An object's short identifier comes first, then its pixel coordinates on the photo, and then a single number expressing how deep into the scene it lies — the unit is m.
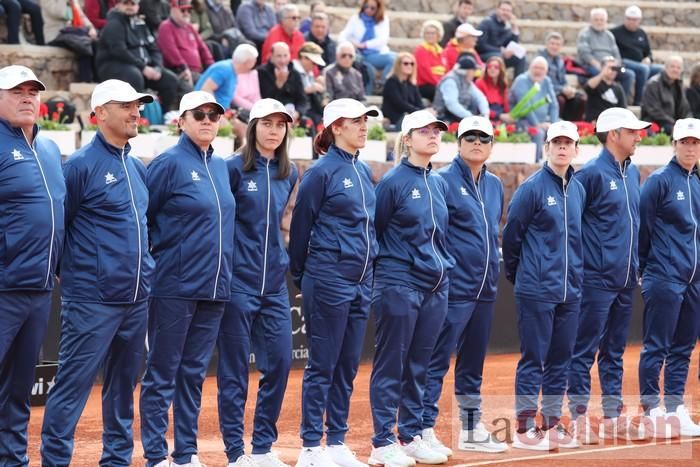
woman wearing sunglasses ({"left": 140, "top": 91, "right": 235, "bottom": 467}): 7.97
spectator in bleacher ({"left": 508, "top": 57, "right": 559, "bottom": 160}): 18.16
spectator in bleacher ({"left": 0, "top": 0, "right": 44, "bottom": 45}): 15.84
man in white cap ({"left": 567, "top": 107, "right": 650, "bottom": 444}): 10.08
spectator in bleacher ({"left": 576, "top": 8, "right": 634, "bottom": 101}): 20.92
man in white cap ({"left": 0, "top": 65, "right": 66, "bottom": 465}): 7.11
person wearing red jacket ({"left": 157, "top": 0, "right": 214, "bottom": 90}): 16.33
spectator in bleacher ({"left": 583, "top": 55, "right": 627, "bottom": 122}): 19.66
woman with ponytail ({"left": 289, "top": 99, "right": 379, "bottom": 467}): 8.62
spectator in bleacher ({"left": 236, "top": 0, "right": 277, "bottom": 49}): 17.83
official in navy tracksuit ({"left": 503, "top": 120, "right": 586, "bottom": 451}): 9.63
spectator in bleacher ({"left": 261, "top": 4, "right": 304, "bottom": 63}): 17.19
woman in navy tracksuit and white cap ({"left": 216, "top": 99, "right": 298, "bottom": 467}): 8.36
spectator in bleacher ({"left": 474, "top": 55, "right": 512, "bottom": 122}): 18.36
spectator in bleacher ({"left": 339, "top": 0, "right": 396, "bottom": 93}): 18.97
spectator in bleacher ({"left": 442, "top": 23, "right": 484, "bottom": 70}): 18.36
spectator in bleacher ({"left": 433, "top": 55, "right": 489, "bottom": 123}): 17.28
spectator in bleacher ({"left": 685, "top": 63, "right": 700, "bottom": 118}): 19.14
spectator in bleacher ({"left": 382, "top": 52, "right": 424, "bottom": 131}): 17.11
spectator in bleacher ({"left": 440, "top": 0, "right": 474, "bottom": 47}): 20.13
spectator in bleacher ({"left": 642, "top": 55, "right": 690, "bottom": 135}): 18.98
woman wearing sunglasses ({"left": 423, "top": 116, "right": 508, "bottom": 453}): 9.44
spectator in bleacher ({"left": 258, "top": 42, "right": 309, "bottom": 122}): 15.86
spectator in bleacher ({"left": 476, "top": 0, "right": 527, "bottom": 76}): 20.20
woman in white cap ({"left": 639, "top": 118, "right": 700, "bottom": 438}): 10.41
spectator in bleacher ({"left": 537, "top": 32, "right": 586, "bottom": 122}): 19.61
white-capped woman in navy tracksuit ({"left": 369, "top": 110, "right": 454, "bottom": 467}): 8.91
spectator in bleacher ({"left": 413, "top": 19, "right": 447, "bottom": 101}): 18.52
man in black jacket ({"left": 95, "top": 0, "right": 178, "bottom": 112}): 15.32
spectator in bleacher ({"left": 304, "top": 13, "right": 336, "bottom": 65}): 17.86
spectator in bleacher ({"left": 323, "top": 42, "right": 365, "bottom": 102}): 16.80
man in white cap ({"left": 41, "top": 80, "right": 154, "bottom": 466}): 7.44
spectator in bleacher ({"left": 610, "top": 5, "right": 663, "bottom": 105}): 21.75
